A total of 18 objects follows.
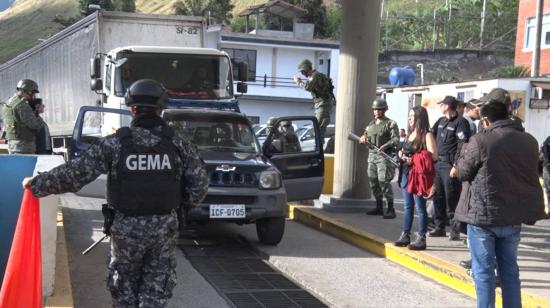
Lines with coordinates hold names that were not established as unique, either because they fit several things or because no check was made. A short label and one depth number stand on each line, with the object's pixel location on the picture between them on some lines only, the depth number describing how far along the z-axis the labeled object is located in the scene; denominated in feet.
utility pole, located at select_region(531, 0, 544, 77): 77.61
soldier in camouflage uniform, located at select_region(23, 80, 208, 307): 13.16
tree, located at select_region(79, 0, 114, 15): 185.25
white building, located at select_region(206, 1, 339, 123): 121.39
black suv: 25.38
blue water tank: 92.32
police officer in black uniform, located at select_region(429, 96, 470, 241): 25.79
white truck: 38.06
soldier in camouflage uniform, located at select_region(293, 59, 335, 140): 38.17
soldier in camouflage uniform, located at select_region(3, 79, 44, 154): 27.58
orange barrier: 12.89
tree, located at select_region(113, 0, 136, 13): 218.38
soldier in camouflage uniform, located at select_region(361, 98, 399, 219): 30.73
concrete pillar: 33.88
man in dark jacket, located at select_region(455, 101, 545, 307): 15.83
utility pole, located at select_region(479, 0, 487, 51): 140.31
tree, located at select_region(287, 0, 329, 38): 169.68
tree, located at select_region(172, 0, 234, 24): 191.29
